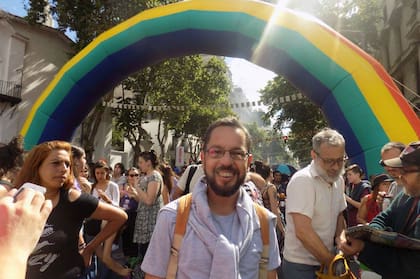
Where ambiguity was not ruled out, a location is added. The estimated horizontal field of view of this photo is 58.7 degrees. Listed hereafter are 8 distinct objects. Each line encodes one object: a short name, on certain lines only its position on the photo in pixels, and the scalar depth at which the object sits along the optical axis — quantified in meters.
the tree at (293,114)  21.33
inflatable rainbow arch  4.71
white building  18.56
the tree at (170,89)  18.77
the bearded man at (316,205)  2.53
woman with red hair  2.32
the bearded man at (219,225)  1.63
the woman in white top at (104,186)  4.69
